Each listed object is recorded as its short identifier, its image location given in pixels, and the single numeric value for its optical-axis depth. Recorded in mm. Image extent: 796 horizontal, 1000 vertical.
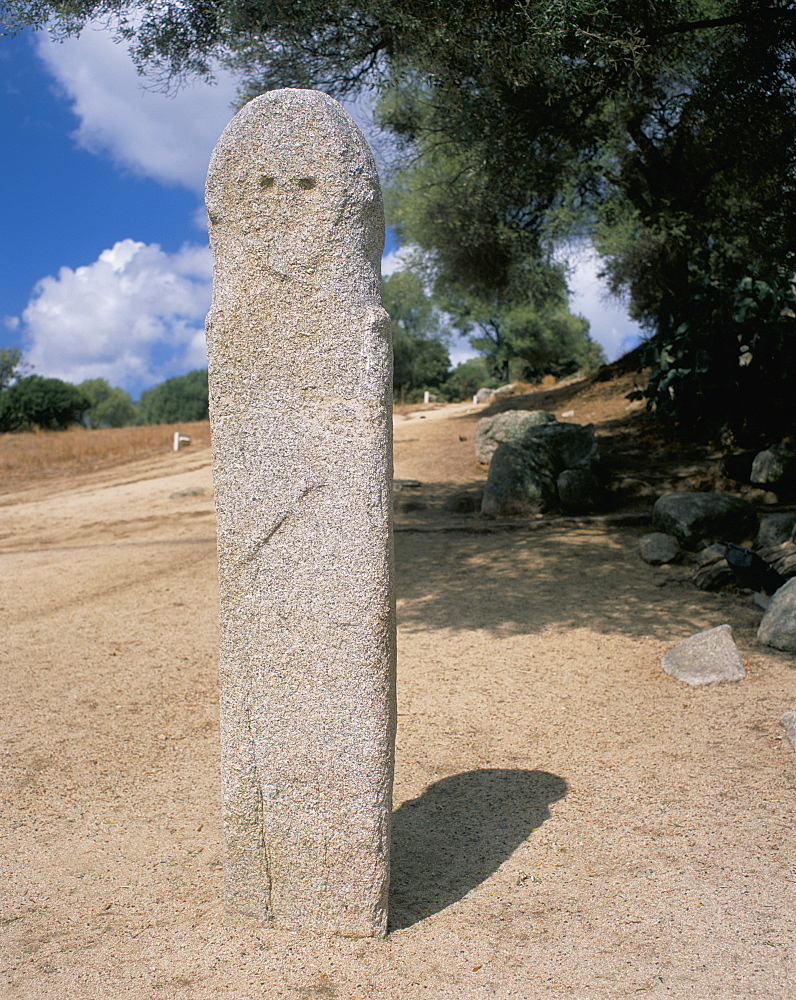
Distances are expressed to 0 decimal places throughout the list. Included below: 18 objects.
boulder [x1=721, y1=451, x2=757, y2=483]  9586
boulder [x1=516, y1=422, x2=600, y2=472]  10422
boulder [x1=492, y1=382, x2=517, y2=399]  24847
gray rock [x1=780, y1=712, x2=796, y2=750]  4369
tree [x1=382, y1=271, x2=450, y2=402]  44781
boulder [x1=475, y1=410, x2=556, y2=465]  12781
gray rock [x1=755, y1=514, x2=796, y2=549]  7488
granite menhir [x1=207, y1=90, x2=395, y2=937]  2670
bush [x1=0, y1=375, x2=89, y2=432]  35000
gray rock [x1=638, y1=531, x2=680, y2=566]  7746
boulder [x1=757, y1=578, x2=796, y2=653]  5680
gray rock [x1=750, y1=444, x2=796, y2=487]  9070
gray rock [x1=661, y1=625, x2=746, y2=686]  5352
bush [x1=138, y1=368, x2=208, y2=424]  70188
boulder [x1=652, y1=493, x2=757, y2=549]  7797
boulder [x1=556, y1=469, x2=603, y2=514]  9938
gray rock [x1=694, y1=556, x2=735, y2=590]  7008
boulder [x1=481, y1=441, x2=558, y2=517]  9984
